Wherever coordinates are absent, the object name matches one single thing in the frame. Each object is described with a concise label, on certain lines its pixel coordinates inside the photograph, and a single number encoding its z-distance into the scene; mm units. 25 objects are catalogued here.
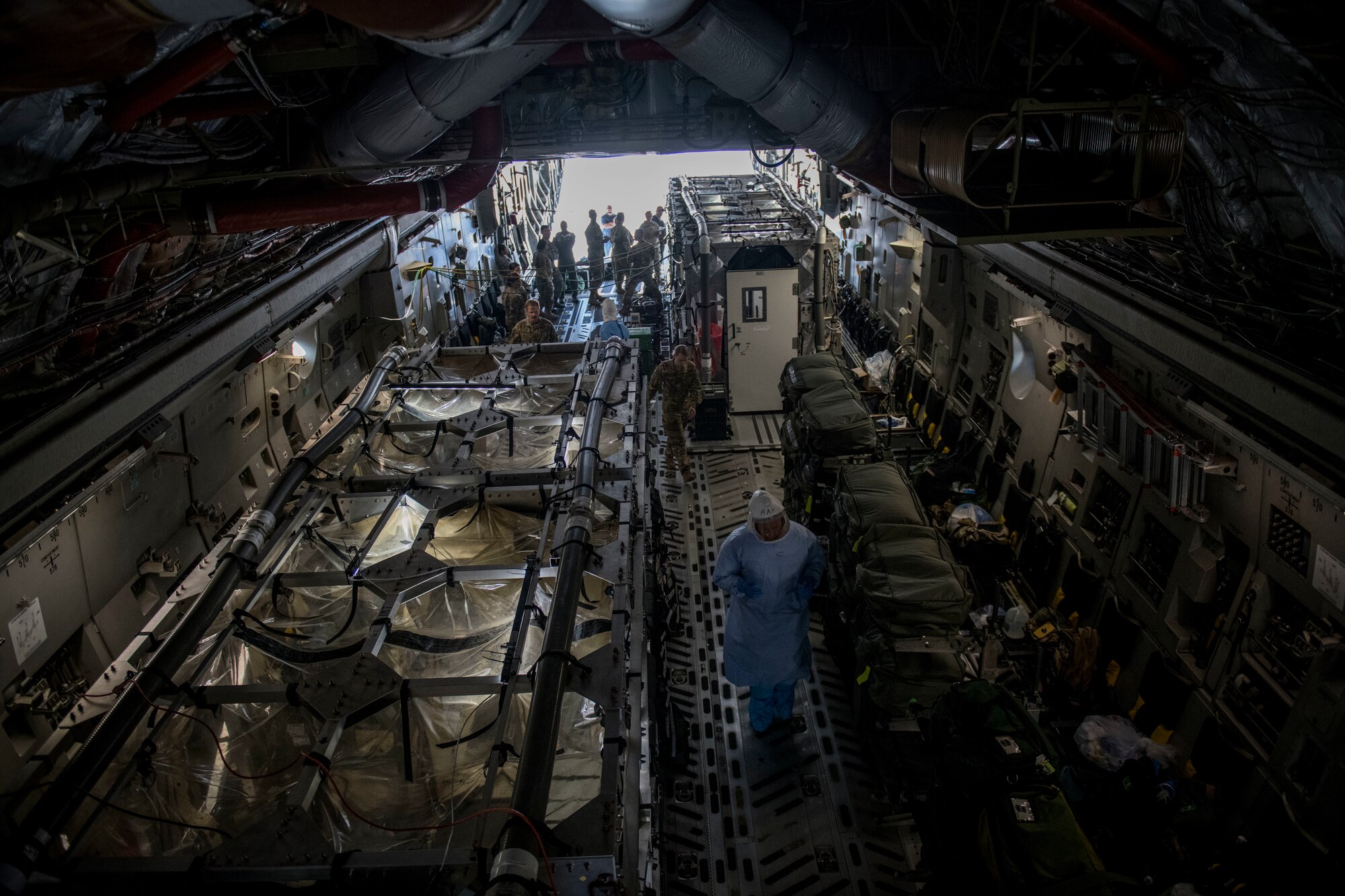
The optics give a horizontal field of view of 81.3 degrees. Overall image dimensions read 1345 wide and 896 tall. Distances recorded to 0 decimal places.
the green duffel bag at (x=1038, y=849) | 2891
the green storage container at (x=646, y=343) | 10250
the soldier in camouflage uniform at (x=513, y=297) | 11266
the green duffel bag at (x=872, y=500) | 4898
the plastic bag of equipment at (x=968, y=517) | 6297
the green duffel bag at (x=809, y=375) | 7098
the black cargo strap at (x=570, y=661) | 3211
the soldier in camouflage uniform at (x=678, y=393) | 7922
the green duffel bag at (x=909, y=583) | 4250
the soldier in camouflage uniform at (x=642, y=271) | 13172
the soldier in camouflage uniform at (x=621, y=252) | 14719
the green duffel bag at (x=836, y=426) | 6262
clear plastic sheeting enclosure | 2961
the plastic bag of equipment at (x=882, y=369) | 9969
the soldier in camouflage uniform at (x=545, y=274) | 13422
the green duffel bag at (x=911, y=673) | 4160
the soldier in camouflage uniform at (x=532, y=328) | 8961
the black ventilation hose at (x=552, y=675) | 2535
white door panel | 8906
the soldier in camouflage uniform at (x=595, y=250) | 15469
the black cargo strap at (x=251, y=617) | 3727
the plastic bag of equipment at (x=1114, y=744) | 4453
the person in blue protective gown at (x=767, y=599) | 4555
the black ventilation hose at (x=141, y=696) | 2564
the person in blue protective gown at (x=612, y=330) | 8578
